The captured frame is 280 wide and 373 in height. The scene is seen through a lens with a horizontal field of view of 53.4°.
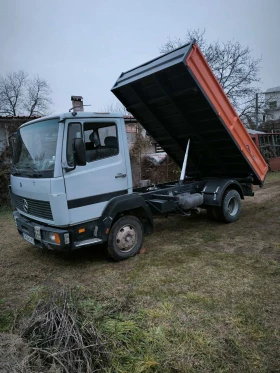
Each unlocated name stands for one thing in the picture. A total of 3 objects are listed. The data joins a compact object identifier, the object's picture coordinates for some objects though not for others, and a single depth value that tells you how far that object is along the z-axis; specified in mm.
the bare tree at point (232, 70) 20875
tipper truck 3625
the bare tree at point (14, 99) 29578
